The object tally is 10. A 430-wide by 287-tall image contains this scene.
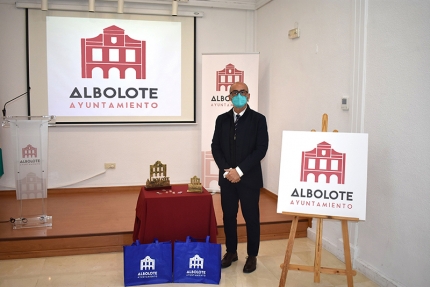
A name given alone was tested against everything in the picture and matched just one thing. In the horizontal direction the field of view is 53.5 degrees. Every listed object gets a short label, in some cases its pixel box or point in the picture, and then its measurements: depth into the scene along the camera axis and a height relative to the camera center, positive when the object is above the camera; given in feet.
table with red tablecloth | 12.00 -2.82
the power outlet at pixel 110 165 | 21.29 -2.42
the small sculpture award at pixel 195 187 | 12.50 -2.04
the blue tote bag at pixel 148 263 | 11.40 -3.96
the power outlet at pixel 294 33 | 17.04 +3.42
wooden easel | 10.46 -3.49
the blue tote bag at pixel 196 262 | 11.58 -3.94
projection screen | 20.12 +2.40
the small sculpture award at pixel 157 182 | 12.79 -1.96
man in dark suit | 11.89 -1.16
